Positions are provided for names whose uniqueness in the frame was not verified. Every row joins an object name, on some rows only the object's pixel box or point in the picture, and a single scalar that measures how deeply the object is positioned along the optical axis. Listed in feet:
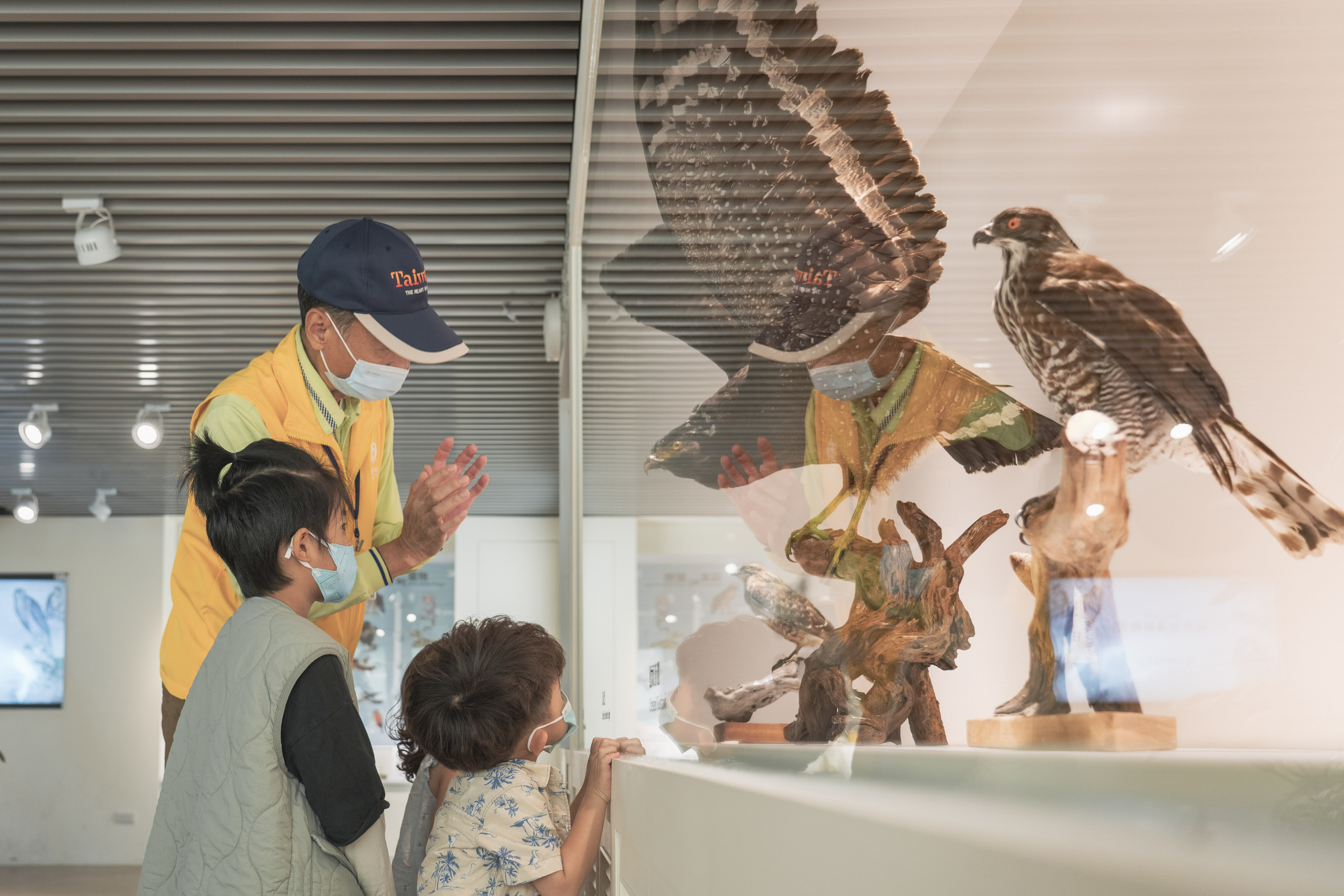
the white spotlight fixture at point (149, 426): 14.70
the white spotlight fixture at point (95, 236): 8.94
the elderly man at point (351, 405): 4.25
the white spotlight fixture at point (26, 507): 21.30
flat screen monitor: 24.17
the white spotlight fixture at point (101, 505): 21.50
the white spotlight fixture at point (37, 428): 14.51
